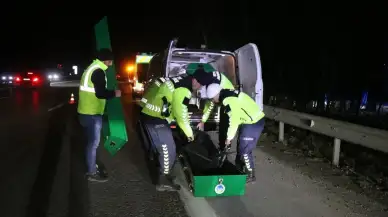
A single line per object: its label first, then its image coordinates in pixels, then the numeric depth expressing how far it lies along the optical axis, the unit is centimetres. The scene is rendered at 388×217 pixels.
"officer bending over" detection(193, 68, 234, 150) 513
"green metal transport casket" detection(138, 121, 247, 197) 489
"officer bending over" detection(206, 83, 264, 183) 518
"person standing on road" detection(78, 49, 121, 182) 549
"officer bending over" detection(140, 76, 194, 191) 518
